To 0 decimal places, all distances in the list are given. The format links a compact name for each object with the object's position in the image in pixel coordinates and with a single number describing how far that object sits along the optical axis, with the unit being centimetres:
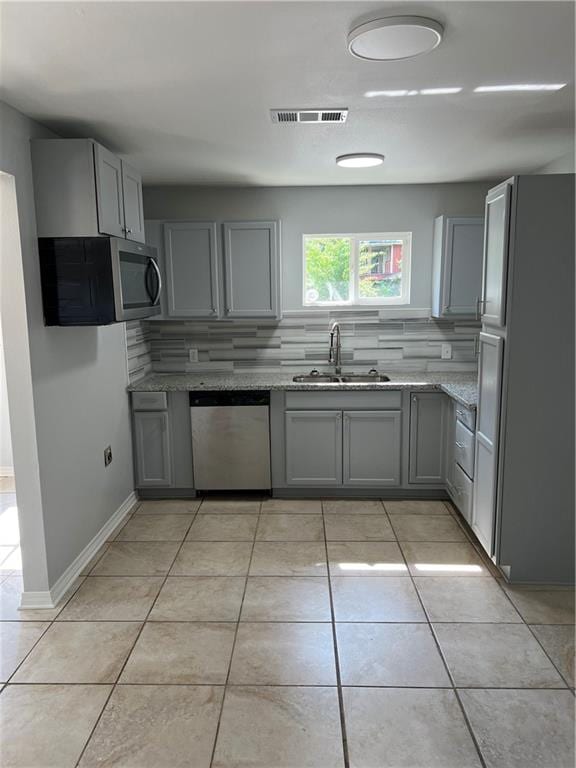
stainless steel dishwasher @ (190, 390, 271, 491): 393
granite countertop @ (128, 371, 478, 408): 381
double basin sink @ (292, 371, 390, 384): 425
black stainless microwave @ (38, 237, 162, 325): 261
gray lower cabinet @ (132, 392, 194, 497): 392
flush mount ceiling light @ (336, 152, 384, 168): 324
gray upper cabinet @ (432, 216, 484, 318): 399
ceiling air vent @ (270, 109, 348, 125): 246
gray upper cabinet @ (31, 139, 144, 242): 257
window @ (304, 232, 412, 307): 437
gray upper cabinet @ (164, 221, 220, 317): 406
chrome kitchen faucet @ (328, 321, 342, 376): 438
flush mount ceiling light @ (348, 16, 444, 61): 166
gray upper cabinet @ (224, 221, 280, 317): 405
